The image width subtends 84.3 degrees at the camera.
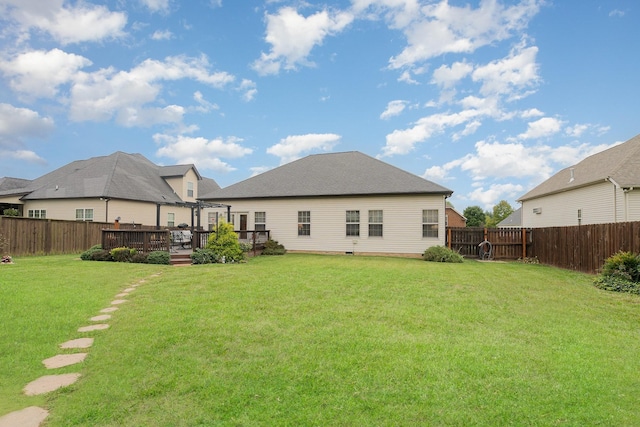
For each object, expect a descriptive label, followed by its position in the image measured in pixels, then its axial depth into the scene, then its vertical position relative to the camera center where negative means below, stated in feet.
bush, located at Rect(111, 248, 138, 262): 46.14 -3.84
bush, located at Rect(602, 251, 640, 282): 32.68 -4.05
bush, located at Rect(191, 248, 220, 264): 46.29 -4.15
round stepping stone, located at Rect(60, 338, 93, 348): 15.87 -5.38
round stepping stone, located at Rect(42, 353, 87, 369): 13.82 -5.43
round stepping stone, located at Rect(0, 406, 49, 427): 9.72 -5.45
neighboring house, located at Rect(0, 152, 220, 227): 80.48 +8.36
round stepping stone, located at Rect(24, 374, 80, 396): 11.73 -5.46
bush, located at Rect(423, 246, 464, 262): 53.21 -4.61
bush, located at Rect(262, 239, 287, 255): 61.62 -4.12
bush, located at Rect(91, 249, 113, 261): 46.34 -3.98
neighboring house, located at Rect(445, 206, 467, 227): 152.92 +3.12
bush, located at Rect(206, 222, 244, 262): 48.03 -2.58
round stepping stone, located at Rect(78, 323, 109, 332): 18.03 -5.31
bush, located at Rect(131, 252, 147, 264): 45.96 -4.30
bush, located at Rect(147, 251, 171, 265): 45.29 -4.18
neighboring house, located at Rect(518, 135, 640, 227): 52.13 +5.72
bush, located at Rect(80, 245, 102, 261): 46.74 -3.83
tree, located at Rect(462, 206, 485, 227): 179.63 +4.88
